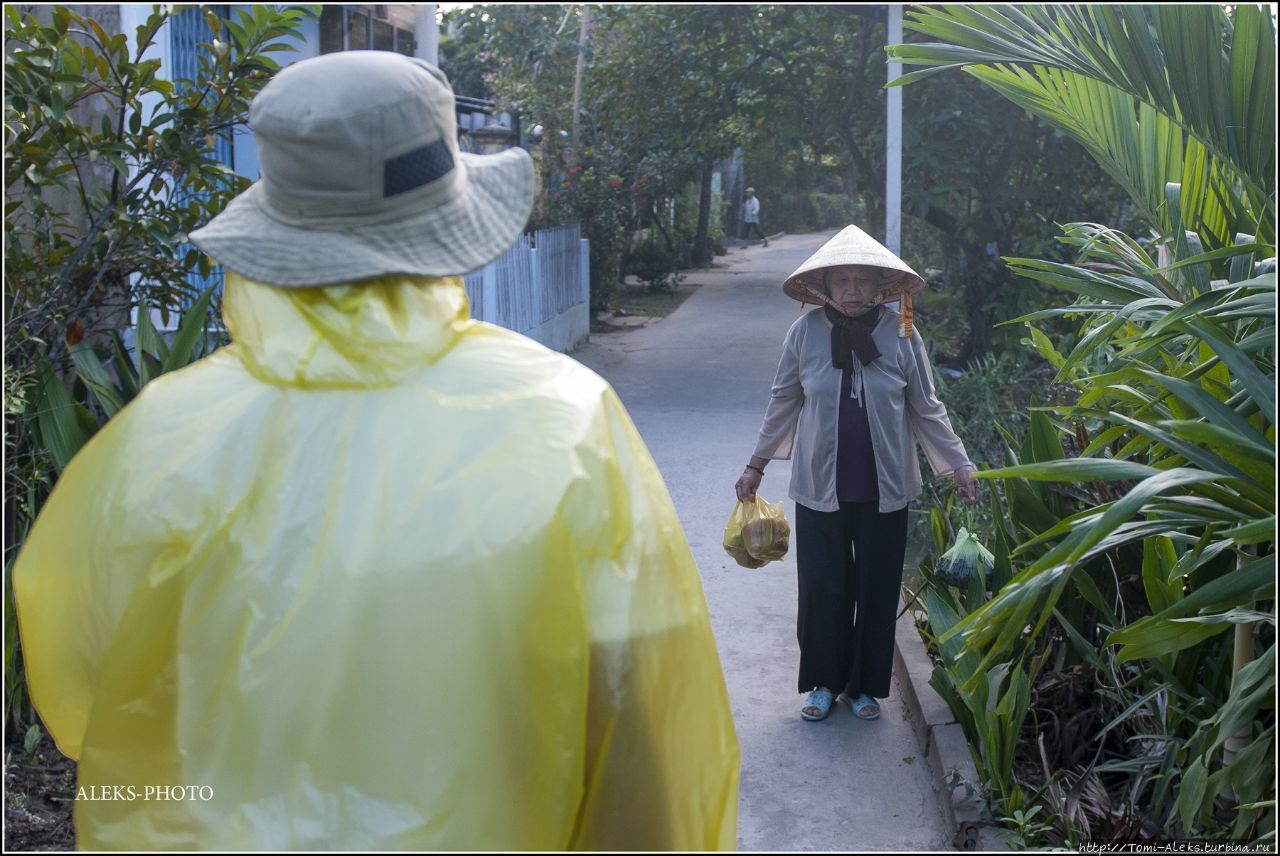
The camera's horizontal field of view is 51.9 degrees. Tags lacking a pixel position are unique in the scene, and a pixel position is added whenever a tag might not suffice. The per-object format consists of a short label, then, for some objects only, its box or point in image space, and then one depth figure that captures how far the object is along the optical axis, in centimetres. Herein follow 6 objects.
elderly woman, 464
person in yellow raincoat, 157
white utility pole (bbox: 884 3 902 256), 995
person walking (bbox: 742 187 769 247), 3228
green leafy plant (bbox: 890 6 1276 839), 302
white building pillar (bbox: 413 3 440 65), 1155
